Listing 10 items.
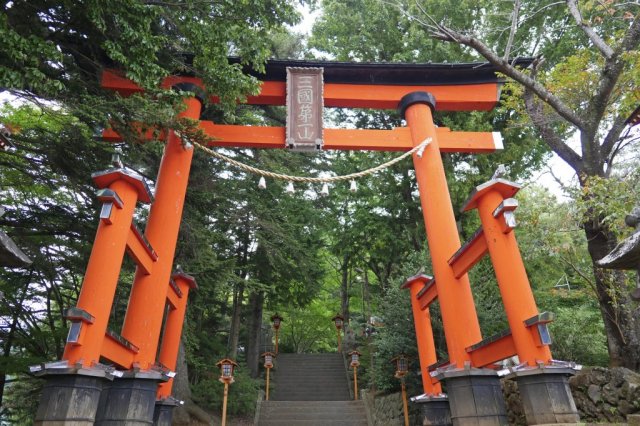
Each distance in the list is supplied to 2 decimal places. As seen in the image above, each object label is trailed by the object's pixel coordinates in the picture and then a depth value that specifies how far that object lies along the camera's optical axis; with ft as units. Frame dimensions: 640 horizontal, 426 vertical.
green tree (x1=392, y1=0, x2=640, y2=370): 19.79
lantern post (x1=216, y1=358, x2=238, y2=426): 30.60
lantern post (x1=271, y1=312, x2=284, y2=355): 53.68
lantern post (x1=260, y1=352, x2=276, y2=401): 40.84
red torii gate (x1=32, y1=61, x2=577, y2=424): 13.58
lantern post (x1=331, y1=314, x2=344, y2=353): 56.24
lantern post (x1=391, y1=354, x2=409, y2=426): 27.89
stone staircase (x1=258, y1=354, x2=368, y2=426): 34.86
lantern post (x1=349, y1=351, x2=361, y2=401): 41.44
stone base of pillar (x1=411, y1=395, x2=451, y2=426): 20.43
